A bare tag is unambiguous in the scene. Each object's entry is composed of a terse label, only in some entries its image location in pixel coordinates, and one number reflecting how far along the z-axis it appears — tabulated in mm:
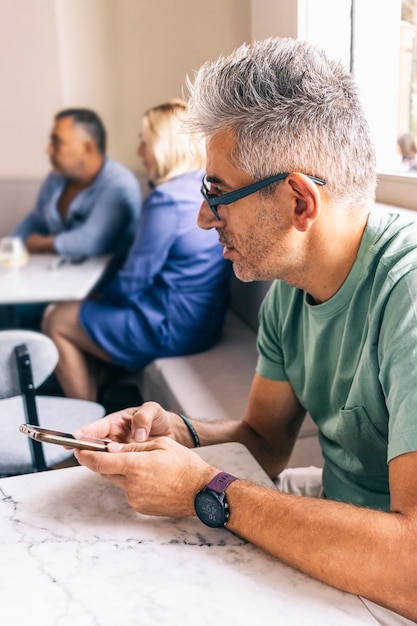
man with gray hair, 840
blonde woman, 2727
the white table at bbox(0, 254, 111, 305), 2504
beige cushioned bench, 2115
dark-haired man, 3260
